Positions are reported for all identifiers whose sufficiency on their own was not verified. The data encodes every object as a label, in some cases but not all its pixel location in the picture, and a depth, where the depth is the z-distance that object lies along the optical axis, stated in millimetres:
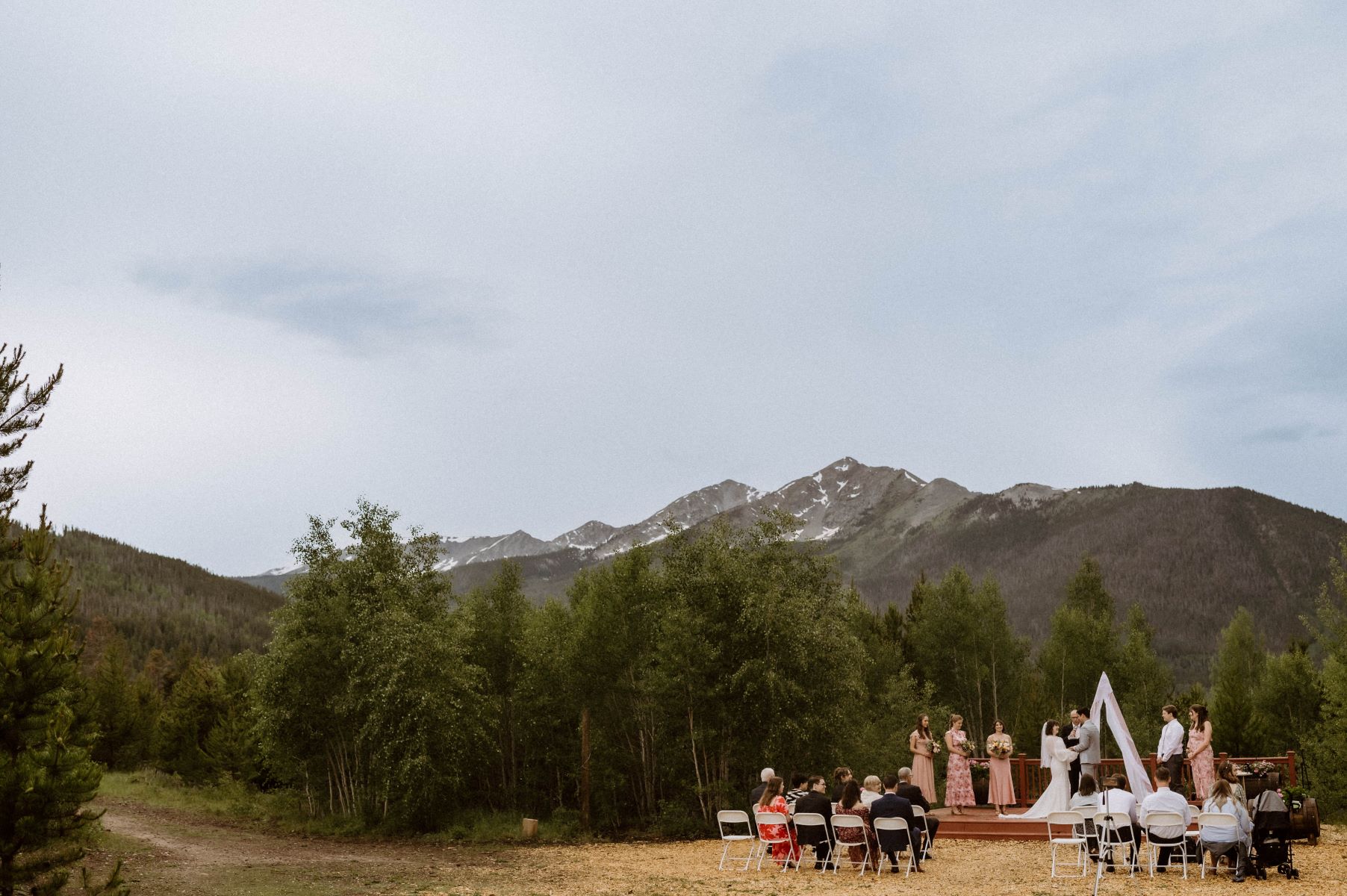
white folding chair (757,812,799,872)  16047
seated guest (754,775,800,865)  16141
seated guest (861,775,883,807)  16344
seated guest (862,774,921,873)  14906
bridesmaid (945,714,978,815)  19297
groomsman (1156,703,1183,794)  16750
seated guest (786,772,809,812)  16938
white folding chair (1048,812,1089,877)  13766
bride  17750
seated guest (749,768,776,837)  16953
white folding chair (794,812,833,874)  15477
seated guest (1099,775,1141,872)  14023
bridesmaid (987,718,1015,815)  20109
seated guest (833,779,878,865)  15367
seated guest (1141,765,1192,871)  13539
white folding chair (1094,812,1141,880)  13422
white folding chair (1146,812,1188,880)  13367
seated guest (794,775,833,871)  15648
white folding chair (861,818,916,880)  14797
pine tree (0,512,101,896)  10898
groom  17516
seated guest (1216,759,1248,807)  14246
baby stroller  13477
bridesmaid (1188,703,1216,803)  16750
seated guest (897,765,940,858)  16047
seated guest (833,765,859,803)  16297
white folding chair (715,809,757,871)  16609
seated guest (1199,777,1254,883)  13383
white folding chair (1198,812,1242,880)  13336
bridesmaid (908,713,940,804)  19375
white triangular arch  15930
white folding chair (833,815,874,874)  15078
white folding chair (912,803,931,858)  15875
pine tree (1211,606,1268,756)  41938
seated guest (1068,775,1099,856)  14609
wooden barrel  15820
